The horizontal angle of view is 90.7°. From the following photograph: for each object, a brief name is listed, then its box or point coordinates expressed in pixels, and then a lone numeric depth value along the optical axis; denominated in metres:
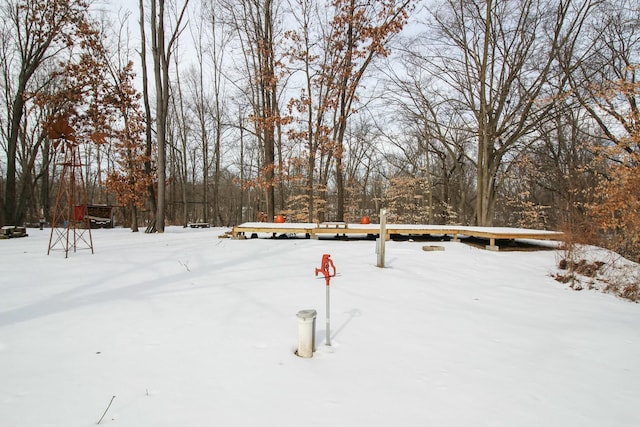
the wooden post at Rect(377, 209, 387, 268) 5.57
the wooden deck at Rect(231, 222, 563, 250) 8.43
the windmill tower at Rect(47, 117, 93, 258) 6.23
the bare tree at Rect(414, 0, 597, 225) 11.89
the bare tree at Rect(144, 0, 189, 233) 10.61
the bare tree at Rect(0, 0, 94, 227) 11.48
